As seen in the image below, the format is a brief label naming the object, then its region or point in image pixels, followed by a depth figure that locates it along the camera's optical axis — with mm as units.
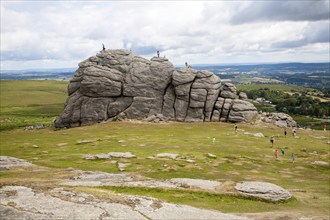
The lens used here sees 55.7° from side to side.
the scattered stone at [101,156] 74625
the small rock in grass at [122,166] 65162
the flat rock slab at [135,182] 51531
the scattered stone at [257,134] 102375
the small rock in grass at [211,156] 75288
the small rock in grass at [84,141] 94250
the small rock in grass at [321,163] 72750
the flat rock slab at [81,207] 32062
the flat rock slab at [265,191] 48812
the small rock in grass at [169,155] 73750
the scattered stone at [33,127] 132200
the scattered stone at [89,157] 74062
